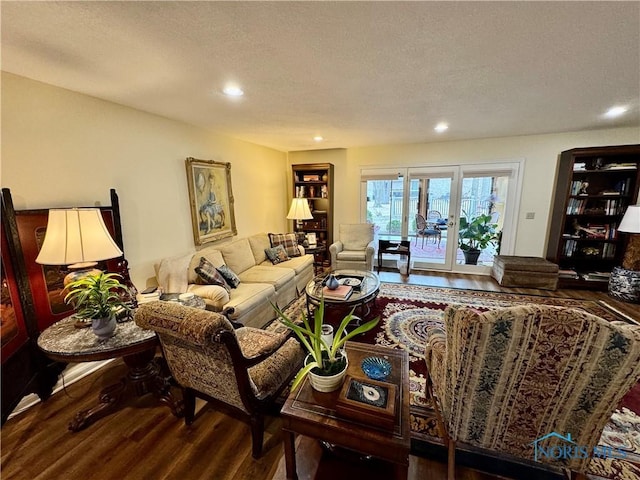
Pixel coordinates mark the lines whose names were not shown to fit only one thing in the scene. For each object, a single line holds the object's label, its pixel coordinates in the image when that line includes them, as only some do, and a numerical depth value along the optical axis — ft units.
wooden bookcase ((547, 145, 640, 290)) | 12.01
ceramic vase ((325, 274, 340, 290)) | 9.13
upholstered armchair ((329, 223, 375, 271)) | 14.64
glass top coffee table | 8.41
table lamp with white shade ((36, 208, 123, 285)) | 5.24
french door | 14.46
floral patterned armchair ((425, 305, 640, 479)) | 3.20
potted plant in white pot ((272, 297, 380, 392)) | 4.21
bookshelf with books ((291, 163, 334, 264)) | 16.85
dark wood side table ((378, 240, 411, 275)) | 15.21
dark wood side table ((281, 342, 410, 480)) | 3.56
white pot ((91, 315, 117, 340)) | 5.18
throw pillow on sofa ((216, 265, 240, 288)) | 9.55
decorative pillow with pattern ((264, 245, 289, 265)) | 12.83
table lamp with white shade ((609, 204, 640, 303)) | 10.79
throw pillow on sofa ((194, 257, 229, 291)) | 8.84
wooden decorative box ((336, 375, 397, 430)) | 3.64
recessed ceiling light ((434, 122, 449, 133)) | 10.70
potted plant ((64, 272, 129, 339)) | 5.14
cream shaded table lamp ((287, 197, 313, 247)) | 14.90
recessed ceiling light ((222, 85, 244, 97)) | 6.68
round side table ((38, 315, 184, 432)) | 4.94
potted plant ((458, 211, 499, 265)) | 15.05
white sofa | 8.16
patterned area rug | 5.02
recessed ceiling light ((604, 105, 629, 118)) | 8.78
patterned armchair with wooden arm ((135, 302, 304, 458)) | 4.02
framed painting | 10.42
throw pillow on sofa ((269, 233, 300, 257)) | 13.90
